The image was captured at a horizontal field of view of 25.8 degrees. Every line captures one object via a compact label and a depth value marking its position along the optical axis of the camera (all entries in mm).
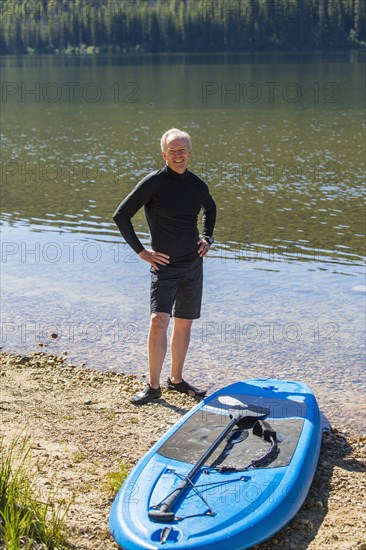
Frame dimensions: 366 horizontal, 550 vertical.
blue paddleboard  4488
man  6469
